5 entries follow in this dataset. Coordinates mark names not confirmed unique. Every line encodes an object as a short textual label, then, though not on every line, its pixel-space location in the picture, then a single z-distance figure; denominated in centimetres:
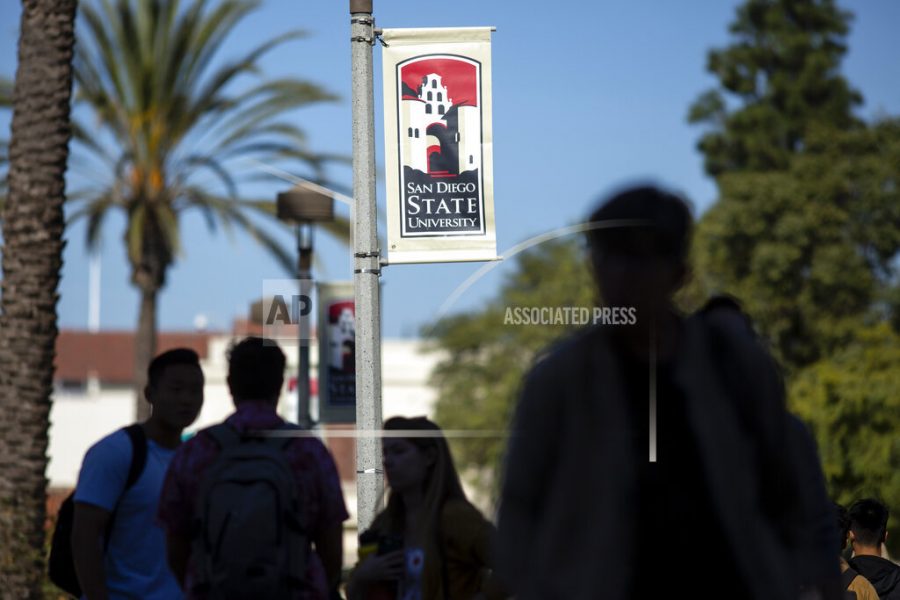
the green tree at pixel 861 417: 5178
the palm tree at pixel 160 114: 3712
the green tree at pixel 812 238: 6800
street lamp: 2286
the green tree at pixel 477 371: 6334
